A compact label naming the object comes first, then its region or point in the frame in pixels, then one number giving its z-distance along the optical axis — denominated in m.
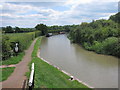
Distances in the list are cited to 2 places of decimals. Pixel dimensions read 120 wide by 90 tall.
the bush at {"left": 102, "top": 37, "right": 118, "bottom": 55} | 16.56
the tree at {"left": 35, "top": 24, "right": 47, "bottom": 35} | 64.46
